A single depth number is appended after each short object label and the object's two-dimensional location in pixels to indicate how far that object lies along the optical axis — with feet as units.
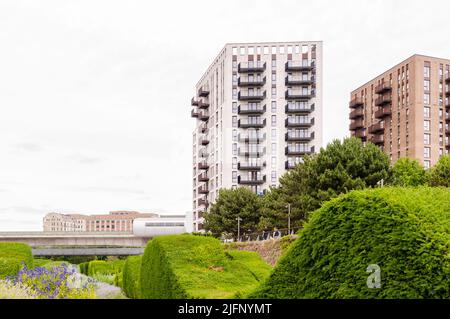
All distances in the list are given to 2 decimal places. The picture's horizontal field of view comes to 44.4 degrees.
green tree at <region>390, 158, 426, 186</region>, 221.25
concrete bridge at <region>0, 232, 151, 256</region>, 299.99
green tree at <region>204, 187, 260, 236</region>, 229.86
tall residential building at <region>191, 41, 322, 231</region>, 326.03
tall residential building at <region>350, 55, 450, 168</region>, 314.76
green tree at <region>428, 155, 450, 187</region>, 186.60
